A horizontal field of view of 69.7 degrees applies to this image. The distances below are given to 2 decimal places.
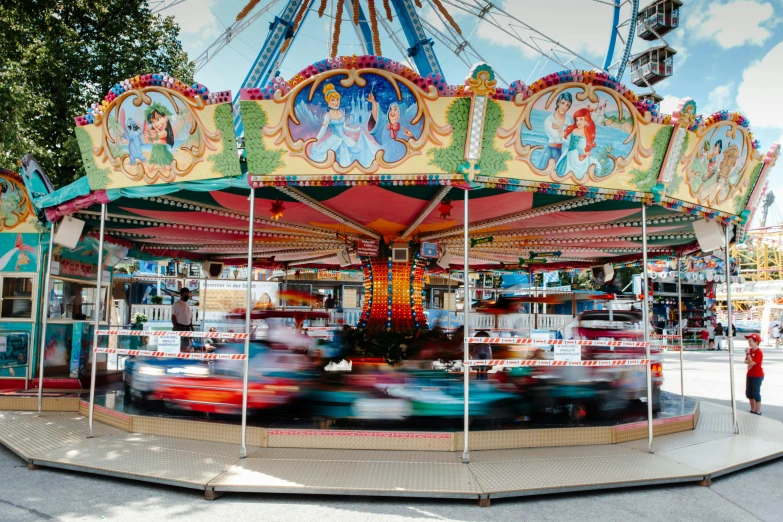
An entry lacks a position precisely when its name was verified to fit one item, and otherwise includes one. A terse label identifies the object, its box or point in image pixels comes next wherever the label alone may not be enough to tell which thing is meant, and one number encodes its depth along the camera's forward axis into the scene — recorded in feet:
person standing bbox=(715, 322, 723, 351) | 89.86
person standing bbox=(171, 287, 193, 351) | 33.37
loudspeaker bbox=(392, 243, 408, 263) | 29.48
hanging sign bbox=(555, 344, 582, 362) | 18.86
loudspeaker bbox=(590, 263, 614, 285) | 45.27
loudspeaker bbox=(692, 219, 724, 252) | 24.57
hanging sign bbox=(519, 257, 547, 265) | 43.80
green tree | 38.45
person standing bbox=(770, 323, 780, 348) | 94.94
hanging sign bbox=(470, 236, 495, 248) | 30.17
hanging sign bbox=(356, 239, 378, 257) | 29.81
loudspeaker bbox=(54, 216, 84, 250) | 24.52
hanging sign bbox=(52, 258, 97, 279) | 28.25
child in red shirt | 26.91
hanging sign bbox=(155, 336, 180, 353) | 18.83
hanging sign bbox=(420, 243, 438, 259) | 28.96
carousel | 17.15
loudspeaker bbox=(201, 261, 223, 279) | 45.55
